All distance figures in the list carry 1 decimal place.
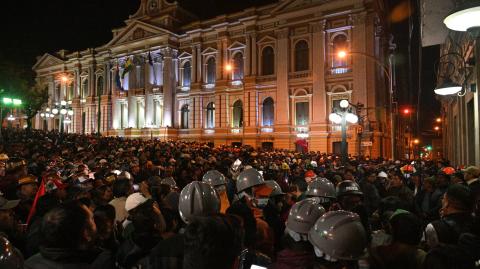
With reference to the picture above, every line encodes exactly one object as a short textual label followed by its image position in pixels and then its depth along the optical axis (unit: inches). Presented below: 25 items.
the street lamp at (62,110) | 1152.2
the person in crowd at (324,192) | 234.8
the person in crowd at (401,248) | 119.6
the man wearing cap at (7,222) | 166.2
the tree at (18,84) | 1149.7
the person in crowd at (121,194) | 222.8
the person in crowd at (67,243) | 110.0
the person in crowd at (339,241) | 110.9
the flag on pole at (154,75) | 1788.9
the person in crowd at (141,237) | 141.9
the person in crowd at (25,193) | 242.4
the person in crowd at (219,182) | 254.8
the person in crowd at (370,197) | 277.8
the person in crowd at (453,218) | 153.7
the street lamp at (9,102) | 1052.5
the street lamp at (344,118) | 674.8
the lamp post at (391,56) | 718.4
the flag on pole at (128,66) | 1595.7
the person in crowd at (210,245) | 87.7
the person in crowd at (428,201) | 257.7
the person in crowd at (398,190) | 269.4
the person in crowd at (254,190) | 216.8
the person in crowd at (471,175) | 281.5
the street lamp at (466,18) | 172.6
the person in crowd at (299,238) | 127.2
